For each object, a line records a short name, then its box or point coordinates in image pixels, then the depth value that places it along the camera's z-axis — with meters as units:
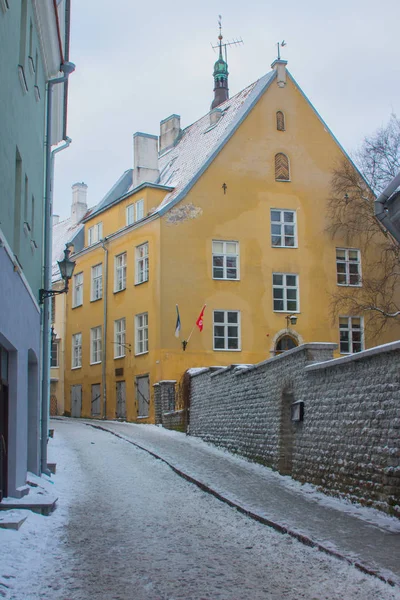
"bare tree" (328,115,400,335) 32.72
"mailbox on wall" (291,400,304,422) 14.72
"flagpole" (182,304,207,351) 30.75
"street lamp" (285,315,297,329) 32.19
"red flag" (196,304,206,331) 30.46
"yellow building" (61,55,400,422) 31.33
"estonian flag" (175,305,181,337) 30.45
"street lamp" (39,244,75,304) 15.27
